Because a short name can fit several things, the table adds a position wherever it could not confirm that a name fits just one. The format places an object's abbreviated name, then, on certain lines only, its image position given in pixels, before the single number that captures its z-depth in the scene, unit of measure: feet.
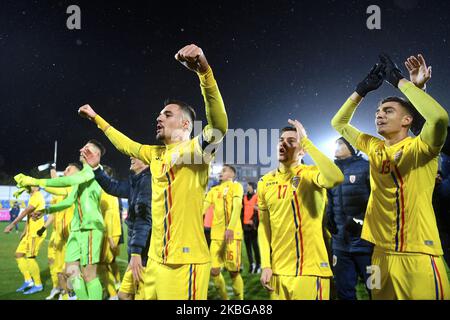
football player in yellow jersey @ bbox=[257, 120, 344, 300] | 8.49
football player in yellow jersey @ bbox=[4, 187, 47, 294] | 18.24
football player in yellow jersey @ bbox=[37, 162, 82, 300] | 16.76
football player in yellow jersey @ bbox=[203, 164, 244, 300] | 16.08
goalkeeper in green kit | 13.25
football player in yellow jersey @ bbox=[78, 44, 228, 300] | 7.63
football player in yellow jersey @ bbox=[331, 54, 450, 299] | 7.50
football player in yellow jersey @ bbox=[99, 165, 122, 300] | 15.51
